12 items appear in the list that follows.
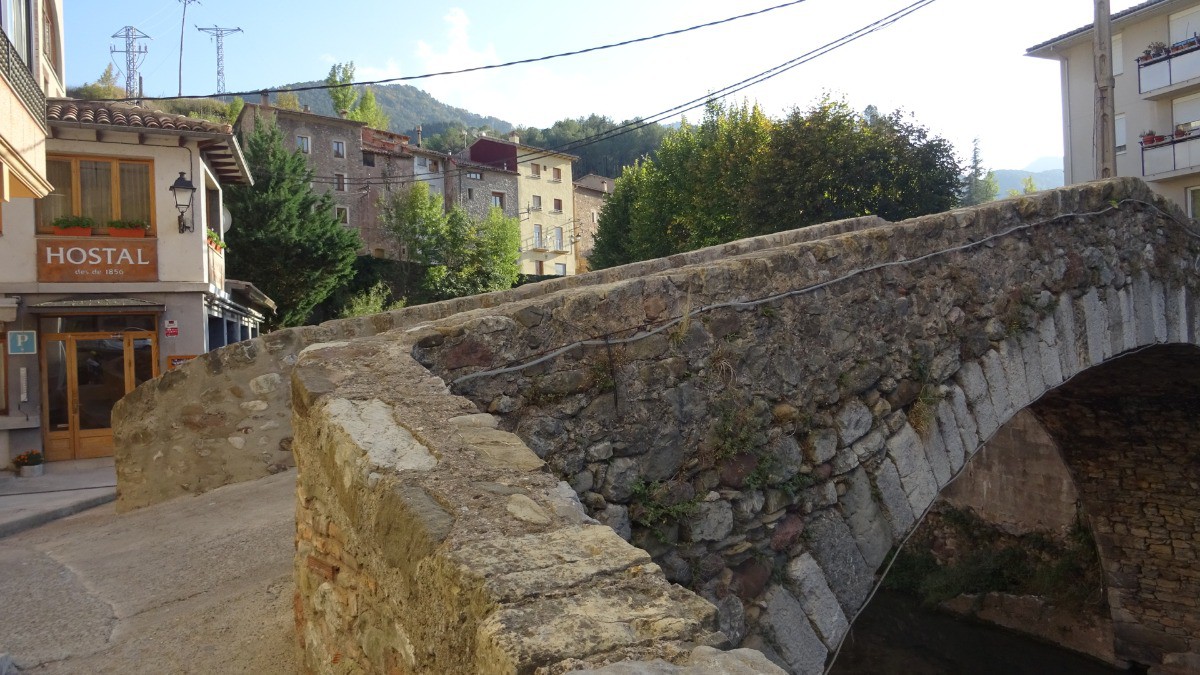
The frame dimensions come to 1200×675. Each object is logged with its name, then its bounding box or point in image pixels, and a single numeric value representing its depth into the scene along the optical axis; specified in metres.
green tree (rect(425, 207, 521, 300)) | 30.94
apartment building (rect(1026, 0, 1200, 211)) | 18.91
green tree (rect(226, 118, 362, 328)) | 22.45
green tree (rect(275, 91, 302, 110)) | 49.78
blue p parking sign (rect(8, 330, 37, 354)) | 12.20
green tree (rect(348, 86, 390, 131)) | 52.34
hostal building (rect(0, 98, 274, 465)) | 12.31
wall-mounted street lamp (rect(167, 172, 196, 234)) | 12.75
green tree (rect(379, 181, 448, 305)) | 31.75
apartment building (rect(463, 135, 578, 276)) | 44.00
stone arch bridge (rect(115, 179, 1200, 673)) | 2.23
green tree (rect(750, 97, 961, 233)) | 17.66
